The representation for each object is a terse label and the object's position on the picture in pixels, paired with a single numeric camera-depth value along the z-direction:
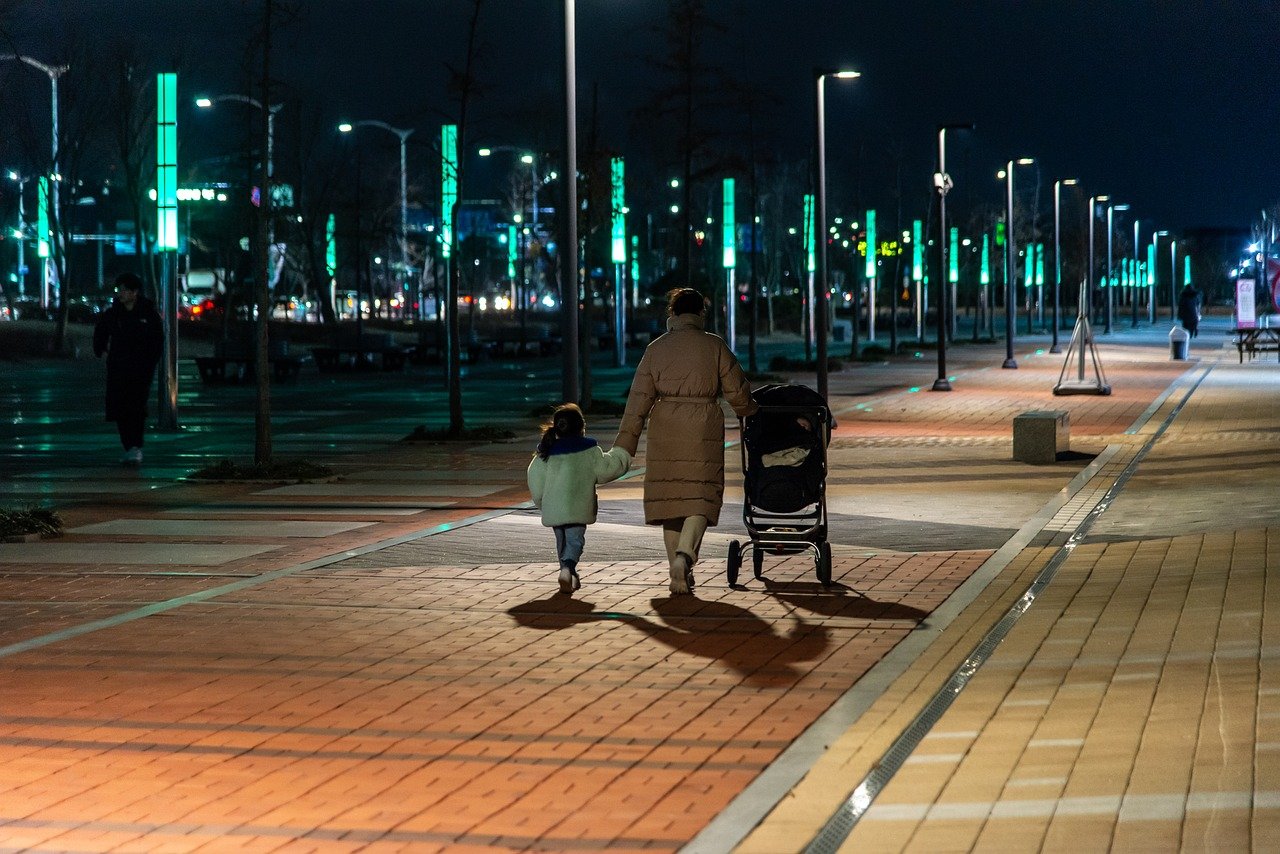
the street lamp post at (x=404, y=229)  47.88
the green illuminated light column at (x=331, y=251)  71.00
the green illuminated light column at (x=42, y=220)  64.34
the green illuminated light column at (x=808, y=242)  51.08
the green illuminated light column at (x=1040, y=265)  90.19
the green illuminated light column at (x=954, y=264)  71.44
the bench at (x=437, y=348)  54.97
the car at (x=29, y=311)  75.96
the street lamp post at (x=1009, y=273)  47.34
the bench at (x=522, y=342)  62.46
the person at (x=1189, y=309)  68.19
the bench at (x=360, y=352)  49.97
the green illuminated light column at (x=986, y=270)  76.69
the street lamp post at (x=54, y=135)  55.86
